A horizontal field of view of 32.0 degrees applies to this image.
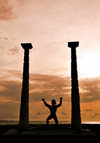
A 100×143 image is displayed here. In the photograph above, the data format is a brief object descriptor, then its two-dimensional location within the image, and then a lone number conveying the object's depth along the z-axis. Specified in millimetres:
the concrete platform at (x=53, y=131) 23627
